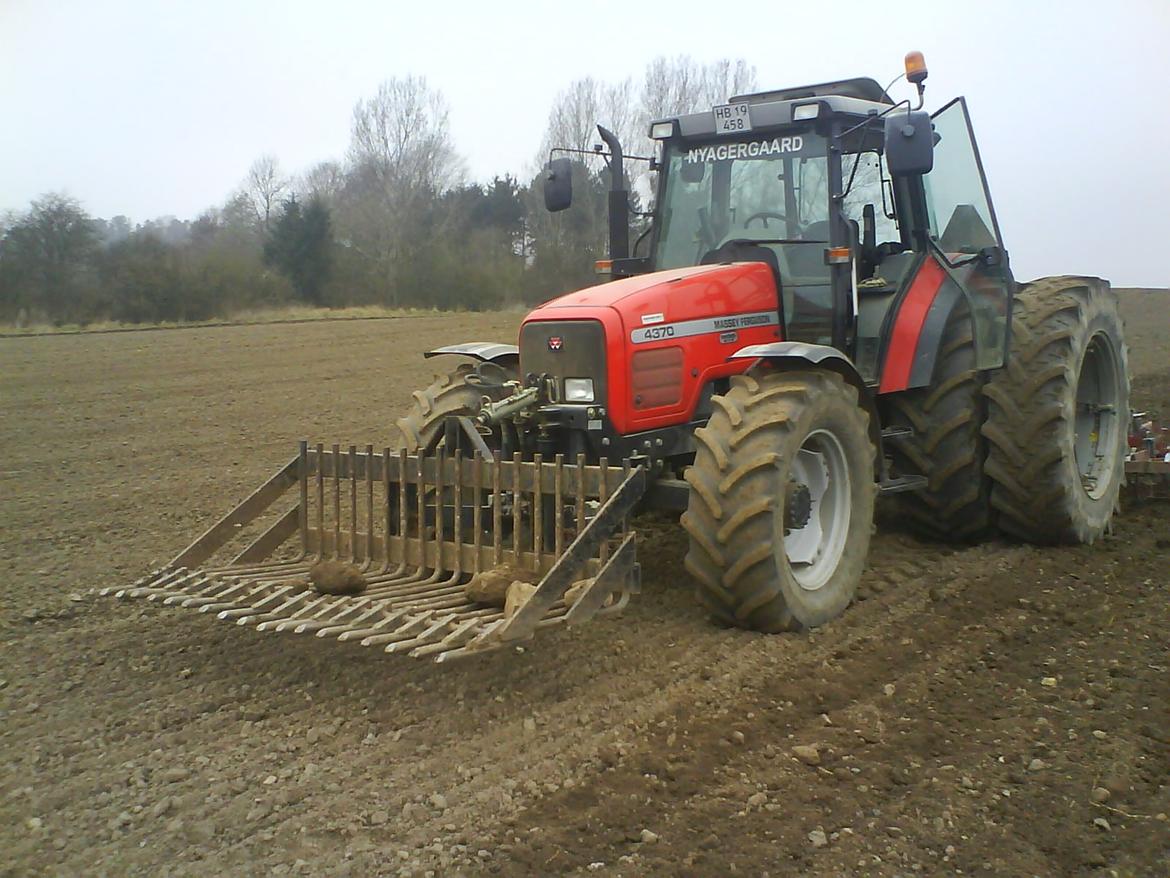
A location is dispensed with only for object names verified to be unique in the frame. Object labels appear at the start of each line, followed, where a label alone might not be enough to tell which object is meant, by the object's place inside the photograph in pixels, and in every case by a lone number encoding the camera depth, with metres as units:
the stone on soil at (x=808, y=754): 3.61
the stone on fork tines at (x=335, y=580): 4.72
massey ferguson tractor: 4.62
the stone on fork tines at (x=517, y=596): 4.18
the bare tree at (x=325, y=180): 57.27
